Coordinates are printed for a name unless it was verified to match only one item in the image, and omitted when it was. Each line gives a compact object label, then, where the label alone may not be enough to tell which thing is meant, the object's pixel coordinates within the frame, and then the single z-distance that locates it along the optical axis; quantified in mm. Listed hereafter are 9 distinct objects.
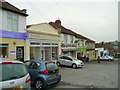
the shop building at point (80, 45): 25177
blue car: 6406
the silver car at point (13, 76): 3536
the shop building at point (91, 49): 33969
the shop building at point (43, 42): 13820
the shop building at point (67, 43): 20041
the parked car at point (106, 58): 35084
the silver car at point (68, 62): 15795
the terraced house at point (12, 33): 10883
